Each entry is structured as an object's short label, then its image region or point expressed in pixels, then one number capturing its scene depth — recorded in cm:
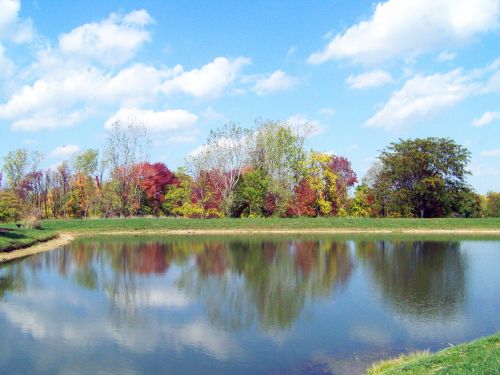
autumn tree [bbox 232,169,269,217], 5062
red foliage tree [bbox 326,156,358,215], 5353
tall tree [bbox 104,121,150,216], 5259
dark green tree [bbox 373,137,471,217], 4966
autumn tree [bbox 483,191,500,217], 6568
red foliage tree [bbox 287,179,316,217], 5062
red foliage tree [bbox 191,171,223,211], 5191
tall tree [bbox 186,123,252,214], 5141
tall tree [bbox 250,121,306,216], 5062
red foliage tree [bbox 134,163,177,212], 5705
